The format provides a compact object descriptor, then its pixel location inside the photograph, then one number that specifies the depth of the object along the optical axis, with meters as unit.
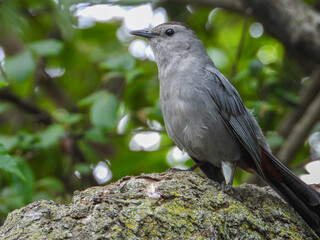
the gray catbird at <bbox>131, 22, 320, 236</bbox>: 8.15
